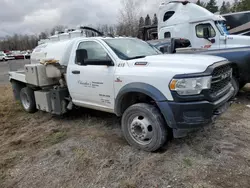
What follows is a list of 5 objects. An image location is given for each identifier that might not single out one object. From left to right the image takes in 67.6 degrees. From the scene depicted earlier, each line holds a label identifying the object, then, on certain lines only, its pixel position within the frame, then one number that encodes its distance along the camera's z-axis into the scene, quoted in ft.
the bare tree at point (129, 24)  81.02
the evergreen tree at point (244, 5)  76.33
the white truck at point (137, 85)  8.69
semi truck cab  22.89
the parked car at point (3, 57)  103.15
